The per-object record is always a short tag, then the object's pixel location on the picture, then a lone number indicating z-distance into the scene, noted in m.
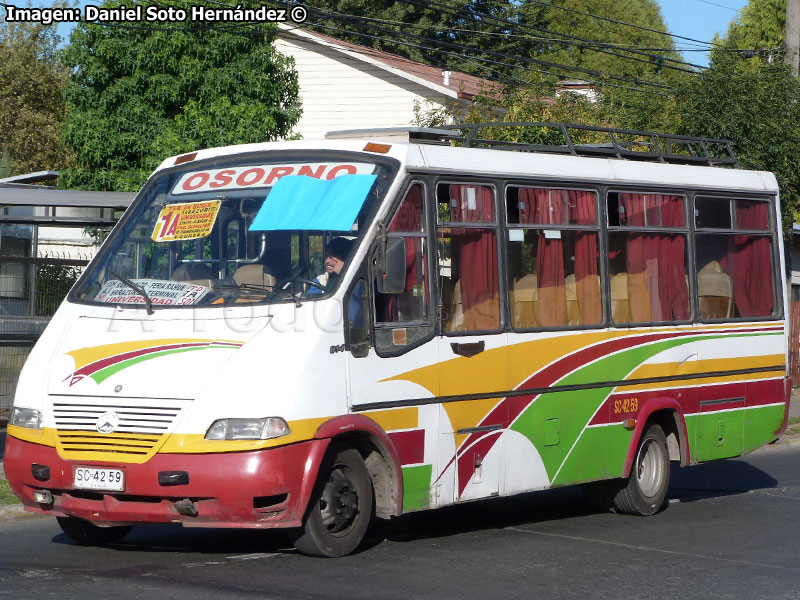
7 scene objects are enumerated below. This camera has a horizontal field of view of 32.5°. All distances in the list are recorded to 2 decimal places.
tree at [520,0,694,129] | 63.16
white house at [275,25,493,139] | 39.62
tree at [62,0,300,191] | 28.08
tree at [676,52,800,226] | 21.83
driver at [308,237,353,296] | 8.71
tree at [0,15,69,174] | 43.84
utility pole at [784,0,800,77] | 24.12
